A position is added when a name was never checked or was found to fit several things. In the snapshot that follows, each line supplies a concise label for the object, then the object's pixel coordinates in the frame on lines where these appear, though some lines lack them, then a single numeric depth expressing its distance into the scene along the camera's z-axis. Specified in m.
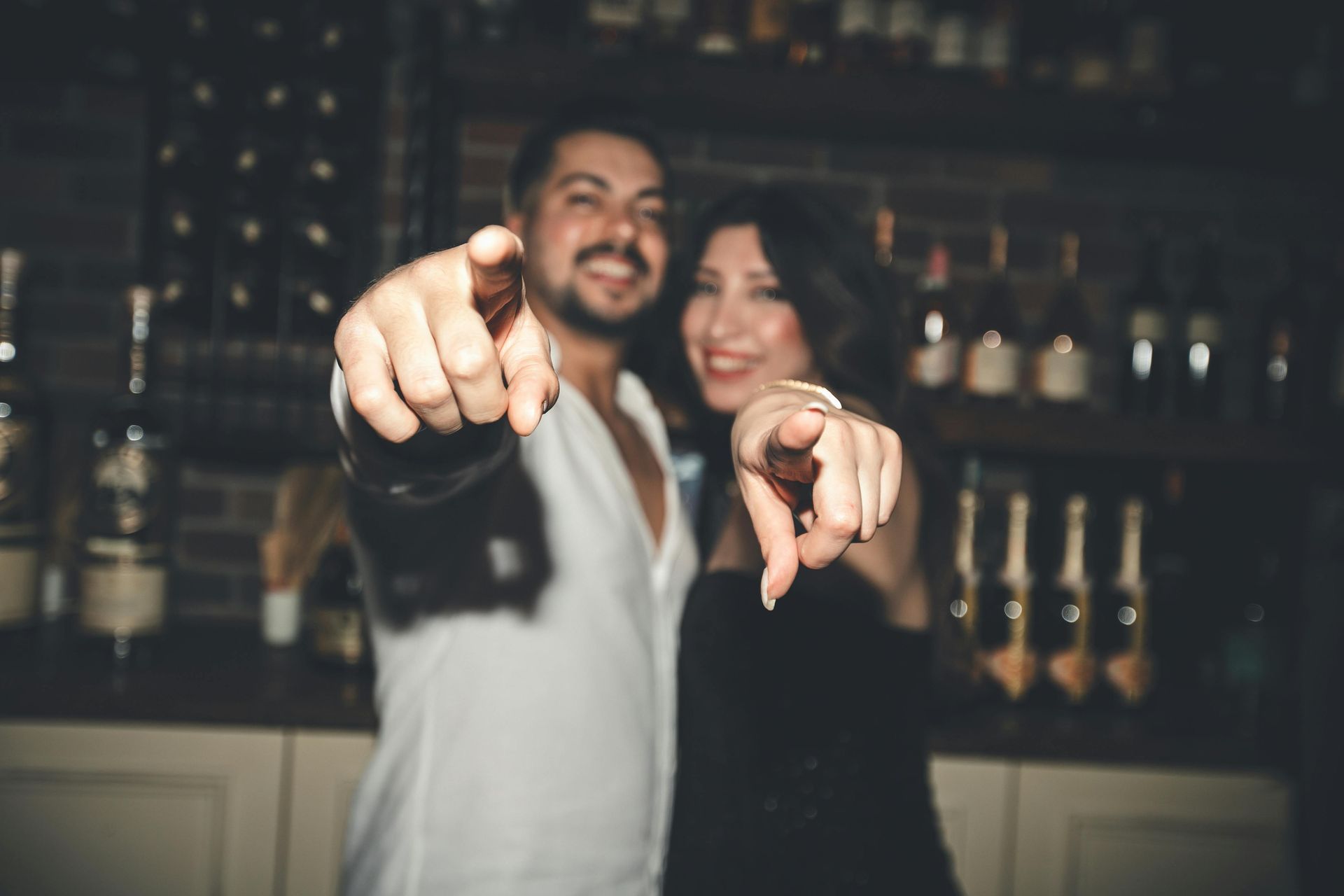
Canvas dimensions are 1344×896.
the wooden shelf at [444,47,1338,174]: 1.29
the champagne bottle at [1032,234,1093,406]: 1.41
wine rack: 1.37
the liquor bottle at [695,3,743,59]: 1.38
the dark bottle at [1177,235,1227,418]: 1.53
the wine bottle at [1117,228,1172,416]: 1.61
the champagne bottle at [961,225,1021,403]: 1.41
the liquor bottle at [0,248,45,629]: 1.23
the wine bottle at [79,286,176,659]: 1.24
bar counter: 1.14
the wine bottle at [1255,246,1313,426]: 1.55
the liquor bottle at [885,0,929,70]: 1.43
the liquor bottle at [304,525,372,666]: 1.27
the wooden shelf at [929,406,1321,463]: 1.32
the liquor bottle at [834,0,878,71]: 1.42
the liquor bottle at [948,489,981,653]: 1.46
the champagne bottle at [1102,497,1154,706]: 1.39
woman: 0.87
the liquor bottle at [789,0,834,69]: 1.49
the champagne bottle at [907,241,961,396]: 1.43
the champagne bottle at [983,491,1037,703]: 1.38
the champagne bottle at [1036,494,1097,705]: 1.39
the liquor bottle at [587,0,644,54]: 1.44
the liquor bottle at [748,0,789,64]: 1.46
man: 0.67
